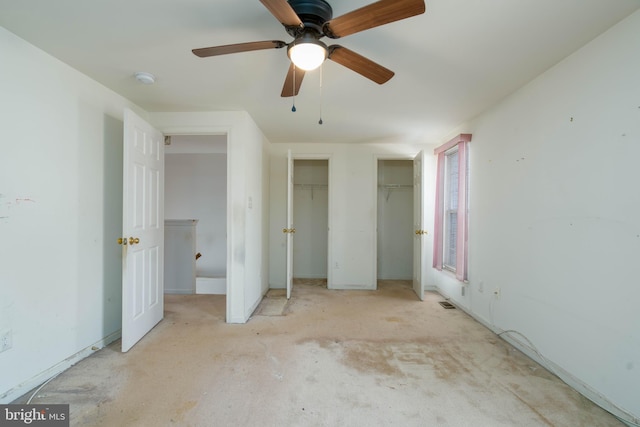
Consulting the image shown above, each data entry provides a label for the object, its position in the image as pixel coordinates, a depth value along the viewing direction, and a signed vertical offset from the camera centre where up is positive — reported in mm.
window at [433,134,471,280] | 3704 +66
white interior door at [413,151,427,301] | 3711 -166
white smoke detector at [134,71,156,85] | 2092 +1047
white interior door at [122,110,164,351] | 2262 -177
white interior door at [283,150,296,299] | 3533 -249
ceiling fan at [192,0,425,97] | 1097 +834
